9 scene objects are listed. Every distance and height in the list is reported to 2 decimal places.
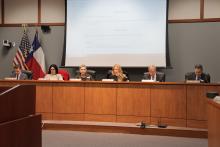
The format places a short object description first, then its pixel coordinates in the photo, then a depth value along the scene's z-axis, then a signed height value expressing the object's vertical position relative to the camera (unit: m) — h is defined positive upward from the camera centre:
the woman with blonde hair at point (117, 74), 5.88 +0.01
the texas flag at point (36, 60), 7.54 +0.37
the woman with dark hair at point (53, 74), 6.05 -0.01
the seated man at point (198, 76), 5.75 -0.02
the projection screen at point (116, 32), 6.89 +1.06
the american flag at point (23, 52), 7.50 +0.58
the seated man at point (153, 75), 6.05 -0.01
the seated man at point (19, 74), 6.15 +0.00
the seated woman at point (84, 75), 5.91 -0.02
